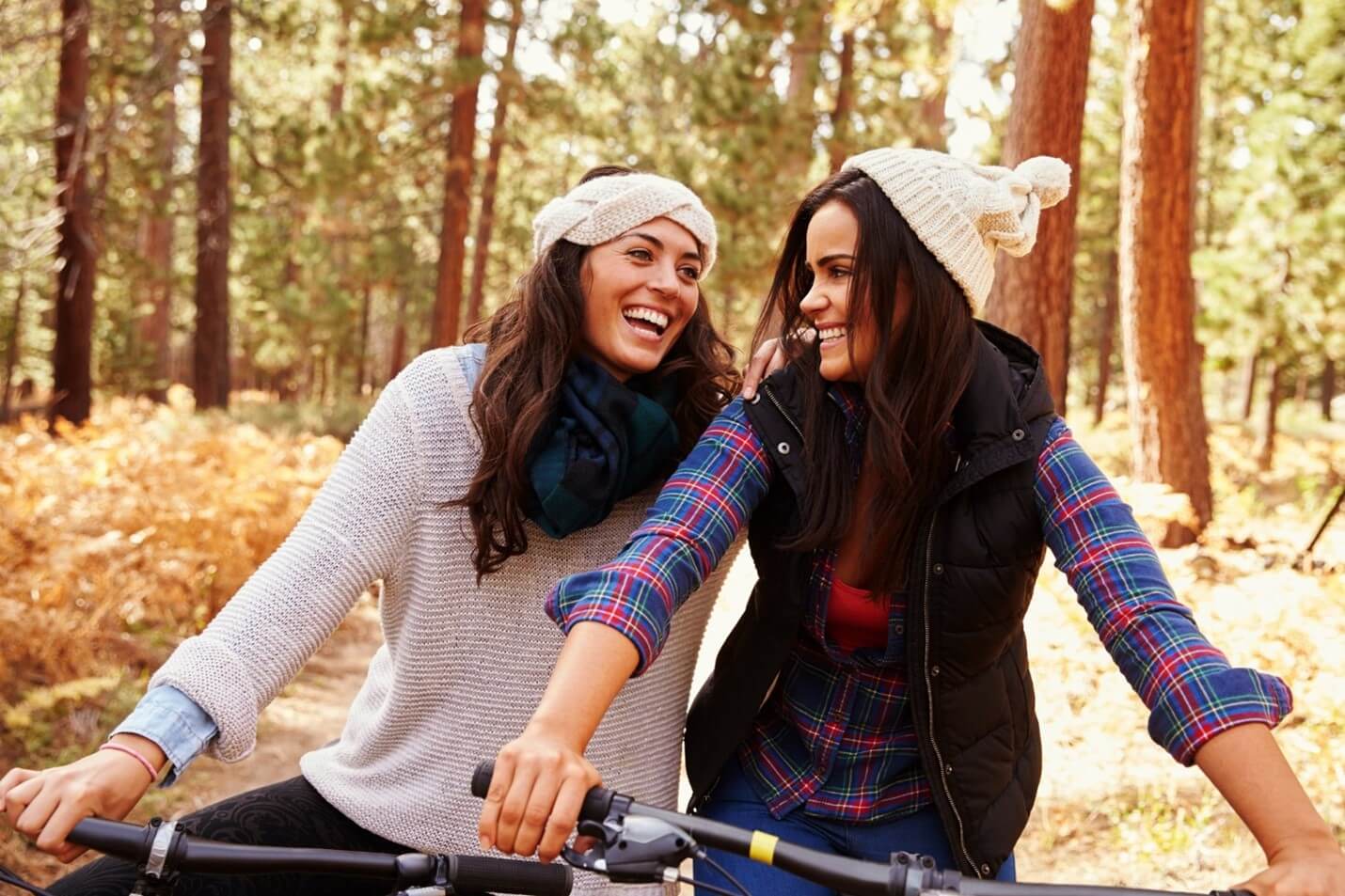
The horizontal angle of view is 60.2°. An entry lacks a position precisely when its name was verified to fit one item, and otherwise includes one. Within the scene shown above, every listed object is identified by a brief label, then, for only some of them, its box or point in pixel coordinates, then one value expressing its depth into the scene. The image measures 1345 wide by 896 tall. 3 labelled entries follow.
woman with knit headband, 2.65
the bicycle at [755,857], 1.55
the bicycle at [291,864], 1.77
